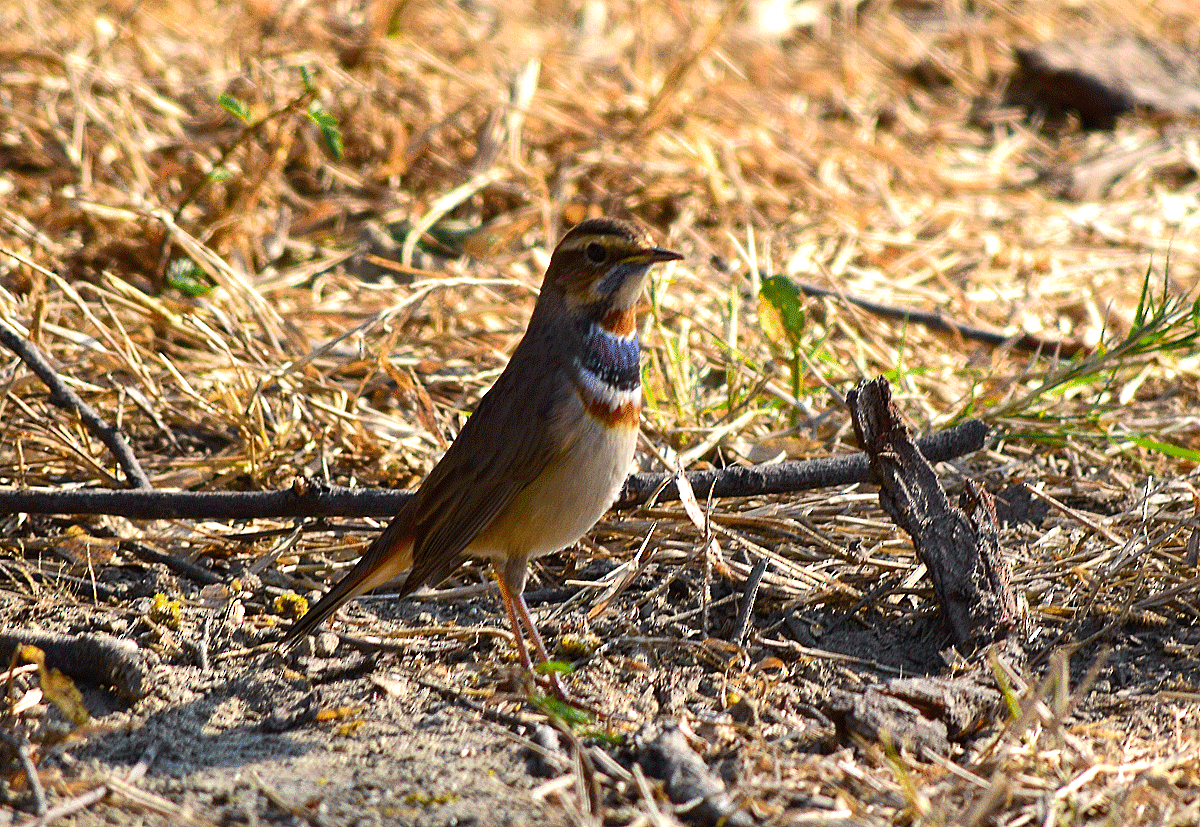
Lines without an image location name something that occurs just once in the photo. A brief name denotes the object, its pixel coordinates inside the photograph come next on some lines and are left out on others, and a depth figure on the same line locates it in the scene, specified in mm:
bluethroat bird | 7730
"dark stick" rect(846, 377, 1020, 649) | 7535
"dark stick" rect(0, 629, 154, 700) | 7062
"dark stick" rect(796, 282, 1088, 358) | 12070
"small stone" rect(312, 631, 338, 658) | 7961
